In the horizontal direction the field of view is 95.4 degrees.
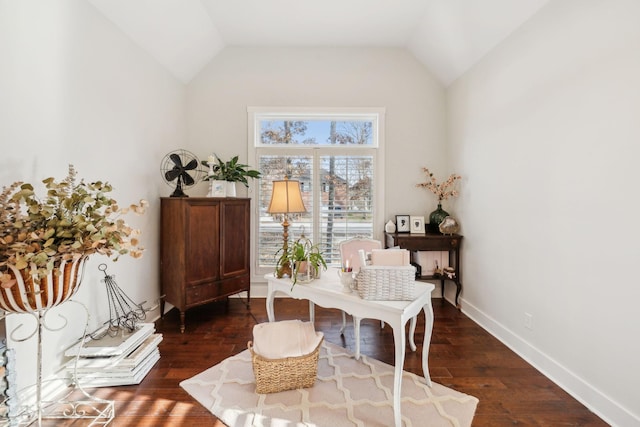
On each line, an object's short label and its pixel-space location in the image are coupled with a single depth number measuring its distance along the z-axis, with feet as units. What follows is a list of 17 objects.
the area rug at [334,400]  5.58
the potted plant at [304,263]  7.07
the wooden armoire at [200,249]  9.44
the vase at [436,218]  11.81
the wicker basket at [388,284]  5.68
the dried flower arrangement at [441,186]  11.70
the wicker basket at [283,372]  6.24
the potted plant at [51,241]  4.21
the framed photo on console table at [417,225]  11.85
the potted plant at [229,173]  10.76
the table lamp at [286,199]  7.89
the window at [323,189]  12.58
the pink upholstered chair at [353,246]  9.03
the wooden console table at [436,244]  11.13
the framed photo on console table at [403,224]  12.09
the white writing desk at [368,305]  5.30
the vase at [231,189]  10.79
